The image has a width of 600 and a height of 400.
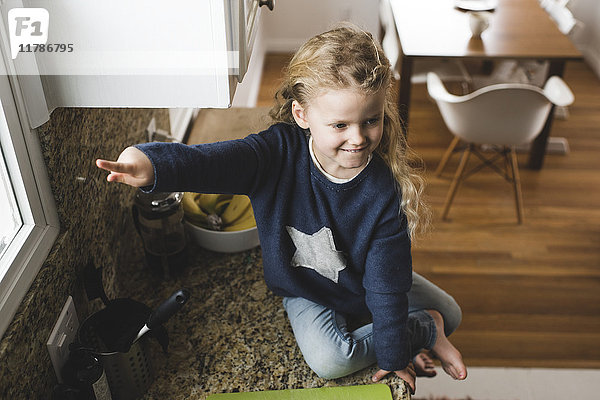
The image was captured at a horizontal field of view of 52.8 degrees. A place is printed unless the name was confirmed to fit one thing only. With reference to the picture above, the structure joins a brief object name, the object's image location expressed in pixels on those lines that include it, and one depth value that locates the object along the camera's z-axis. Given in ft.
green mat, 3.65
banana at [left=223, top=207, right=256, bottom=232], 4.81
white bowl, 4.67
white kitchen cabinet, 2.81
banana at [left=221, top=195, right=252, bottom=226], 4.88
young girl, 3.32
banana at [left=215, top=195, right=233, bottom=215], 4.97
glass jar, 4.26
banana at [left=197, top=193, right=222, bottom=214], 4.94
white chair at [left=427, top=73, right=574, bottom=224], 8.32
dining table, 9.07
